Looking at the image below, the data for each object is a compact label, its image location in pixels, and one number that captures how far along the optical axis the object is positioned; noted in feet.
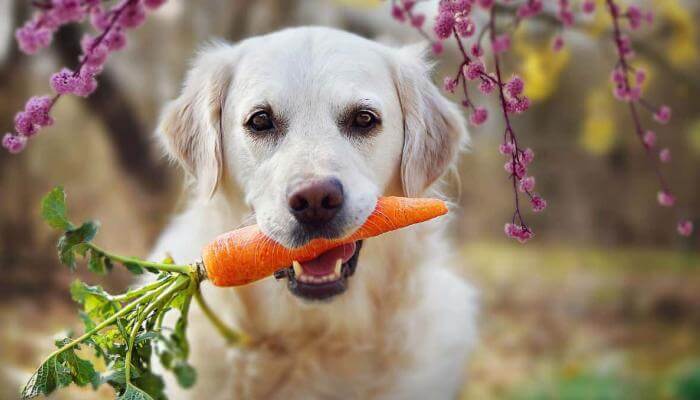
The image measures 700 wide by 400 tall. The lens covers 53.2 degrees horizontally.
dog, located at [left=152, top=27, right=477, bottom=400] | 6.79
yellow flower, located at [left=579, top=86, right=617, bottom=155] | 16.84
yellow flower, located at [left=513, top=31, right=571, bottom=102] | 11.02
